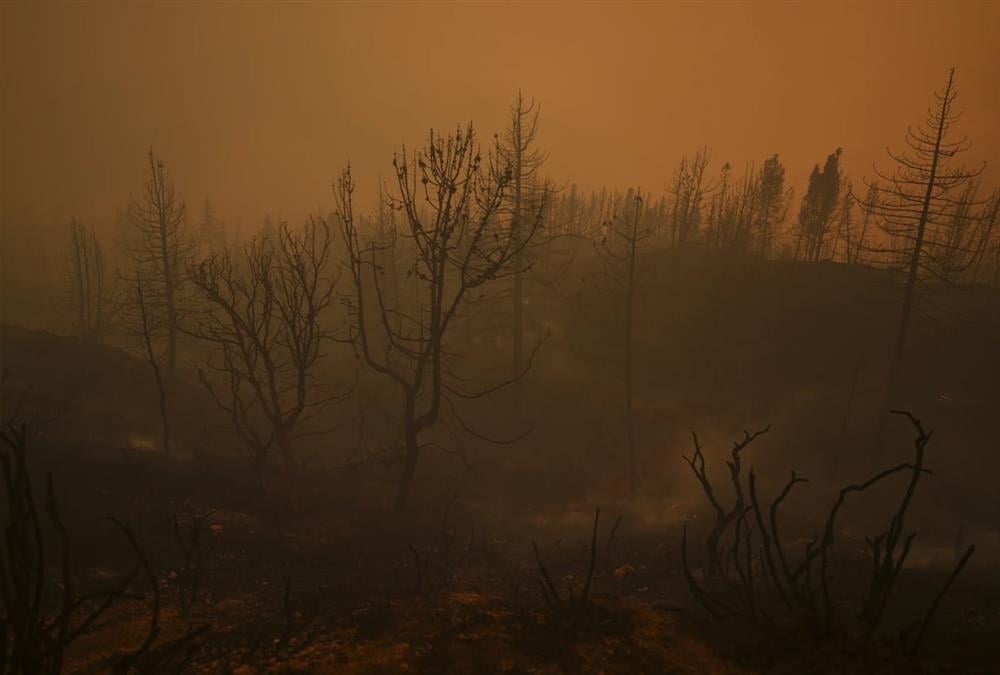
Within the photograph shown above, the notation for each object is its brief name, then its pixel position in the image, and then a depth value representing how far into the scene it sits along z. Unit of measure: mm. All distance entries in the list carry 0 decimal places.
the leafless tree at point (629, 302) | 20631
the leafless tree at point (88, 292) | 35344
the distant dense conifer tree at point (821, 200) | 44156
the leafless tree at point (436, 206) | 10383
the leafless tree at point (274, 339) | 11688
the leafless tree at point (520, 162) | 23266
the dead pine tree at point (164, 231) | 29078
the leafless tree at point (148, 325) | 15852
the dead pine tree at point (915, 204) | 19094
